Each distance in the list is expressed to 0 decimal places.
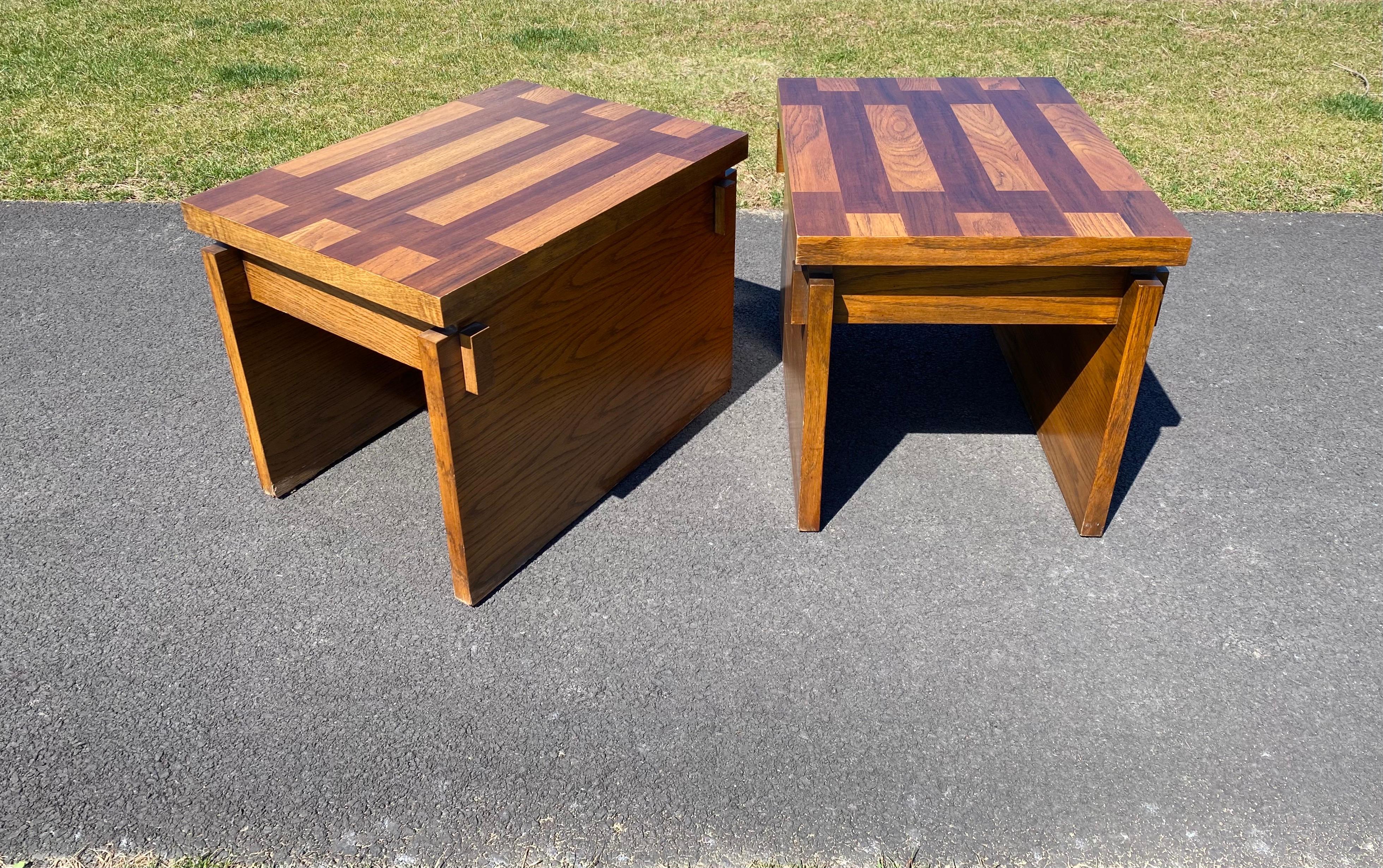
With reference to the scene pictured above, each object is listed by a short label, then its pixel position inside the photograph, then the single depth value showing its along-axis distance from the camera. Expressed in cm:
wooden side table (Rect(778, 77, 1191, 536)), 169
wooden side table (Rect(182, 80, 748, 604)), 164
